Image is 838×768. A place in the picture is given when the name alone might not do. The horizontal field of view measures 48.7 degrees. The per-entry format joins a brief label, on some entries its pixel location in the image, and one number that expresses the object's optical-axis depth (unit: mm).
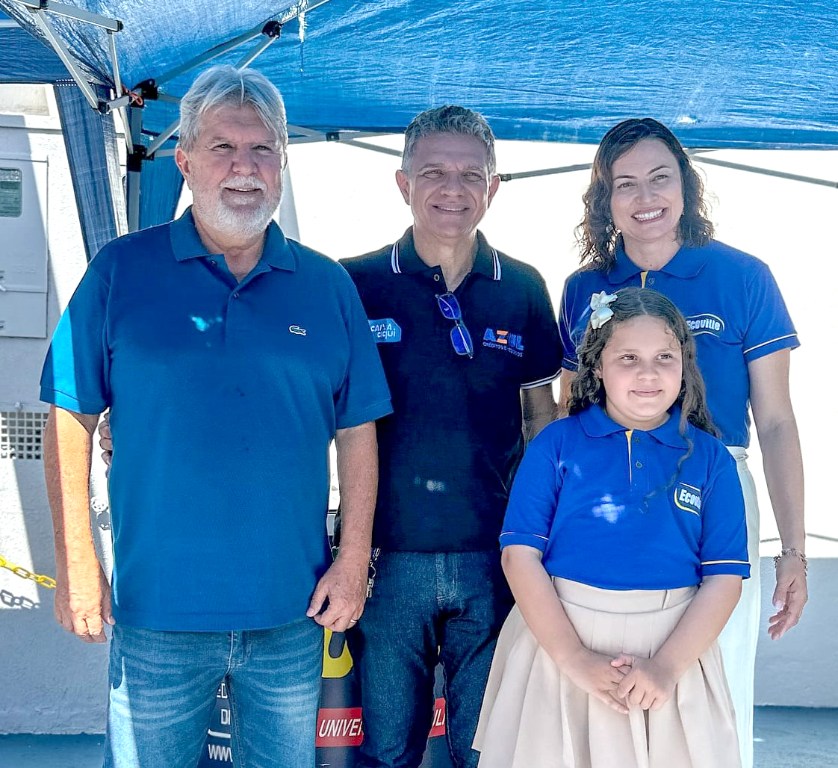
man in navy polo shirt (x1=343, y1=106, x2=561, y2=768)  2201
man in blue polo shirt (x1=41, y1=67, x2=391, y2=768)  1855
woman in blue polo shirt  2227
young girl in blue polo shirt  1964
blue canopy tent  2648
